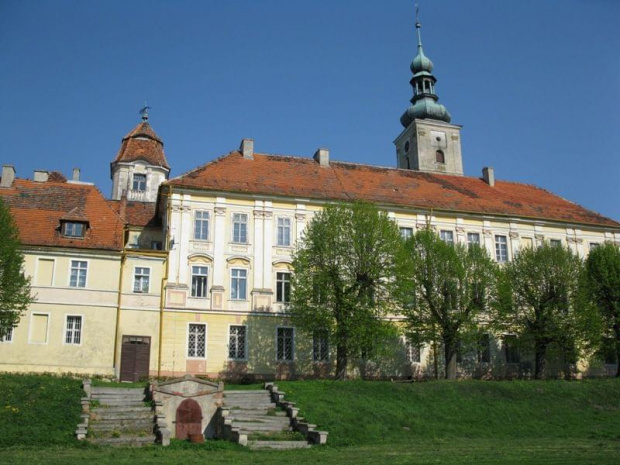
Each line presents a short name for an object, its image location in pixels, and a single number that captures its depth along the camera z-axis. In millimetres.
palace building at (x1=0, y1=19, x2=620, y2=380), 33750
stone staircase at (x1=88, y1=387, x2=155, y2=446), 20750
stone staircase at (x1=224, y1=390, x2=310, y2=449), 21381
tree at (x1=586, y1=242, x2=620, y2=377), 38438
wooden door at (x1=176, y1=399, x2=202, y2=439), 23441
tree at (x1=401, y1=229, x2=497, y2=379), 35344
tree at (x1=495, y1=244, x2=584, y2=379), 36875
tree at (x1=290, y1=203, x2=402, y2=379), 33062
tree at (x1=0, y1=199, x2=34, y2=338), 28625
